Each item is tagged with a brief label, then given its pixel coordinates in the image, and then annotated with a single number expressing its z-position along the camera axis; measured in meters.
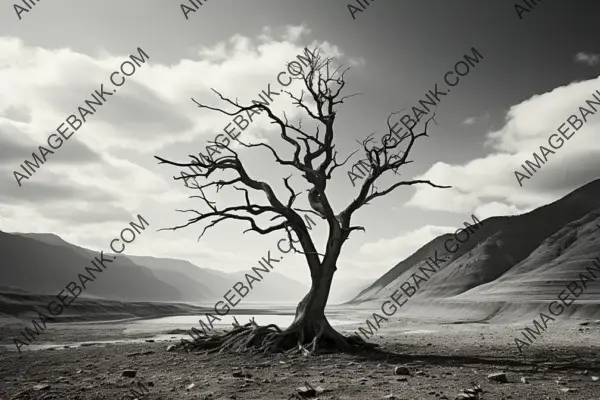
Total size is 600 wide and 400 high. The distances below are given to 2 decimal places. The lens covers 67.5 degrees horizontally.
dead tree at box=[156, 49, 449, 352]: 16.23
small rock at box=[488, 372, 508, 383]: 9.65
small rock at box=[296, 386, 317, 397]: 8.45
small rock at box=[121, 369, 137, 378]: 10.93
